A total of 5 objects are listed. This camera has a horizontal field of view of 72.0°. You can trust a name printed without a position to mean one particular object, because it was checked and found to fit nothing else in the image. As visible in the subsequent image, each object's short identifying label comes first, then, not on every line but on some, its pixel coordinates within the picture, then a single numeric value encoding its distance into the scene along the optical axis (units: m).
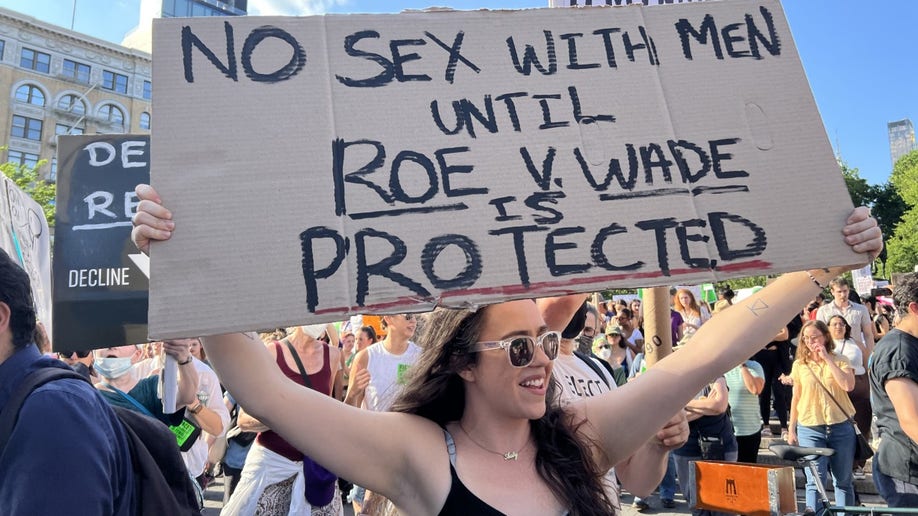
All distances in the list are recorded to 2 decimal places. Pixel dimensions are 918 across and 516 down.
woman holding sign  1.66
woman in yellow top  5.88
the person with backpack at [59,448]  1.53
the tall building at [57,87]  48.25
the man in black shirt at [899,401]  3.60
